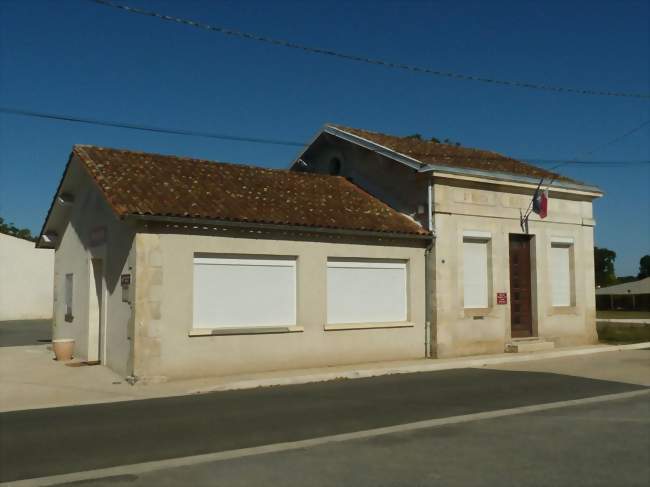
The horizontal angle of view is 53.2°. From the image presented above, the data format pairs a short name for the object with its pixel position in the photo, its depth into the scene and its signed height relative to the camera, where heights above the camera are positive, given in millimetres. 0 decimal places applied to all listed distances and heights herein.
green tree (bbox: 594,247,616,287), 95562 +4103
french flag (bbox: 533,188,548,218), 17297 +2427
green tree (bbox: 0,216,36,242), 71206 +7056
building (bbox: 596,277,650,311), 55216 -316
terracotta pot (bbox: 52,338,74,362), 15227 -1302
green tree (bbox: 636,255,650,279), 109700 +4680
